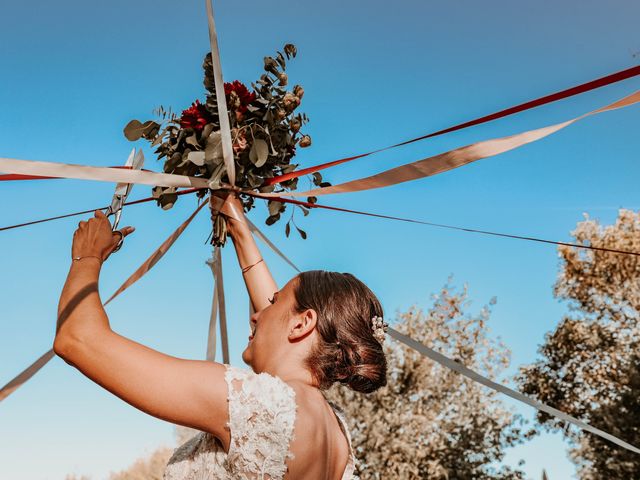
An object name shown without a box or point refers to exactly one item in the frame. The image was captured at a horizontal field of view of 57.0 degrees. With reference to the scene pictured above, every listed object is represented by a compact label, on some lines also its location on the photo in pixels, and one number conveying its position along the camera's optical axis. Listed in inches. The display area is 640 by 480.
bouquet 107.3
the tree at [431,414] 588.1
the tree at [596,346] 599.2
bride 67.3
